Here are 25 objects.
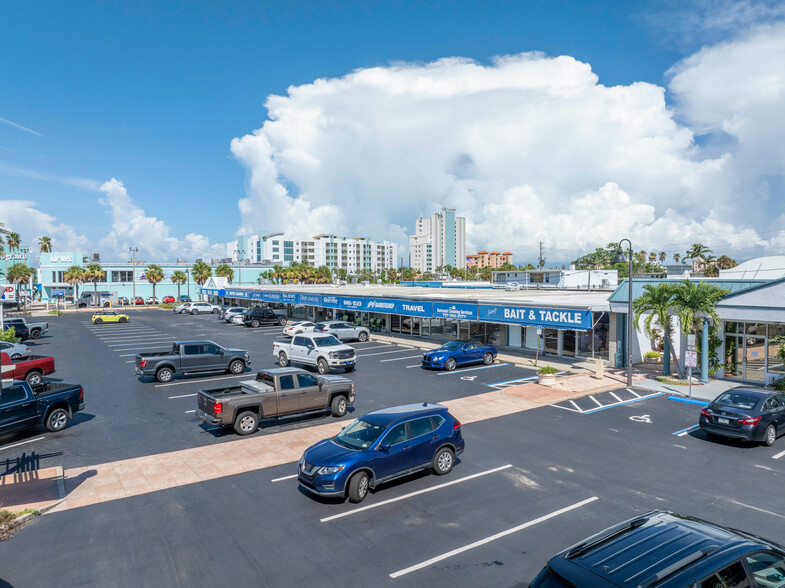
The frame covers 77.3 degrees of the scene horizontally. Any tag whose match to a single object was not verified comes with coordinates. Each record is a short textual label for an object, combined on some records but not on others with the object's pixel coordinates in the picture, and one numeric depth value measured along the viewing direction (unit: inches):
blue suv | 404.2
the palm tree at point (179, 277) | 3762.3
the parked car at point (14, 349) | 978.0
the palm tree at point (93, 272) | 3416.8
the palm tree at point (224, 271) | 4074.8
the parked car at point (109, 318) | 2190.2
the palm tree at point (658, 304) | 904.3
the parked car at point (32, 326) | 1593.0
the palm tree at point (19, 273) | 3368.6
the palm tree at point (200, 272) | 3895.9
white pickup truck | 1010.1
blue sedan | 1032.2
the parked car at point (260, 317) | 1974.7
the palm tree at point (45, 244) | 3737.7
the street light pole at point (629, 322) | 780.1
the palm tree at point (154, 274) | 3668.8
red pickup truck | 858.1
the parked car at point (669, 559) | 195.2
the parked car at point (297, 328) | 1519.4
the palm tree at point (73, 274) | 3363.7
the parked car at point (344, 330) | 1456.7
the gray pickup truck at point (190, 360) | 902.4
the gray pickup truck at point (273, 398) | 590.2
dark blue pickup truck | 555.9
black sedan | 545.6
